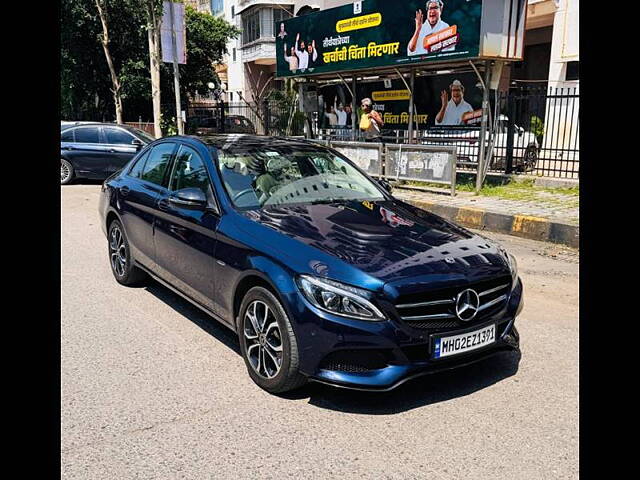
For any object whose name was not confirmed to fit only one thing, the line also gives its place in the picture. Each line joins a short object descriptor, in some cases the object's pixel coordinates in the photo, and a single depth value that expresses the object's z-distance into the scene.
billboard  10.45
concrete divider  7.83
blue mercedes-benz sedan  3.22
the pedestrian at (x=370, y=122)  14.56
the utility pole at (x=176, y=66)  15.27
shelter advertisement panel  12.36
